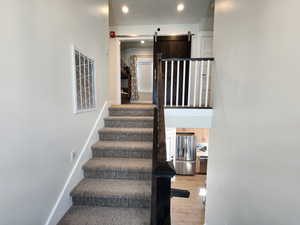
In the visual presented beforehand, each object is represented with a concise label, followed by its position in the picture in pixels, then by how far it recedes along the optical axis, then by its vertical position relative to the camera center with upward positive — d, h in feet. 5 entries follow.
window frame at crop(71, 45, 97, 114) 6.08 +0.49
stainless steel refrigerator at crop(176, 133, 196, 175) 20.56 -7.72
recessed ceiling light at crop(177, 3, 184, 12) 11.03 +6.30
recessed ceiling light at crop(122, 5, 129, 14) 11.33 +6.31
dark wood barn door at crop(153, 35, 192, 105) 13.74 +4.26
